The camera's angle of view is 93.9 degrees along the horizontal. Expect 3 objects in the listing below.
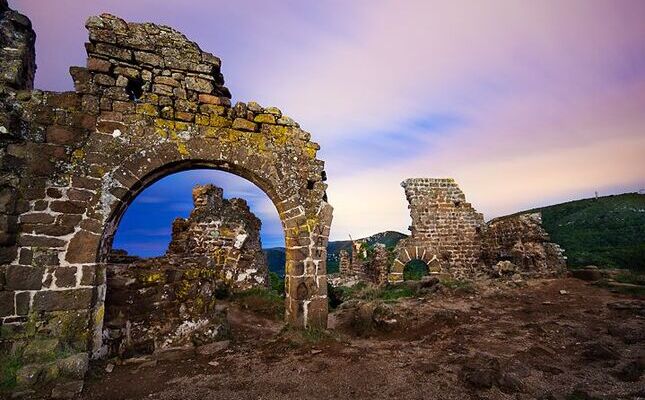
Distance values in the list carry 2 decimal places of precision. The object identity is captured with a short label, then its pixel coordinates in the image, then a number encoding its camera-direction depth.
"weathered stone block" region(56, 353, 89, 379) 3.51
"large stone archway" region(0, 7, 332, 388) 3.97
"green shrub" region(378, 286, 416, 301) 10.39
